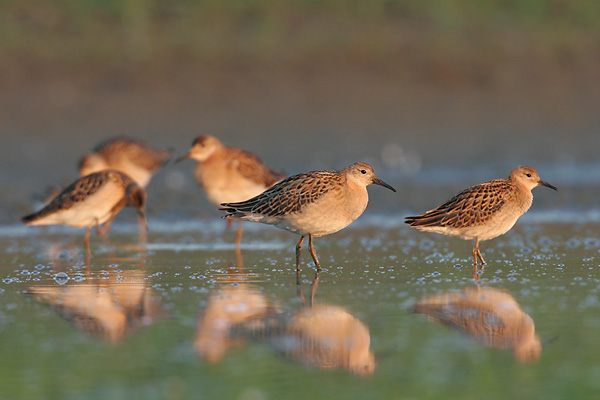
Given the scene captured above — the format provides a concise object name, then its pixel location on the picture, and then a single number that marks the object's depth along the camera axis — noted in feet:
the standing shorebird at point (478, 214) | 34.71
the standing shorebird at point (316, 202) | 33.32
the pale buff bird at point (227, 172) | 47.16
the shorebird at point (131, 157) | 56.24
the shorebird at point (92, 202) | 43.34
